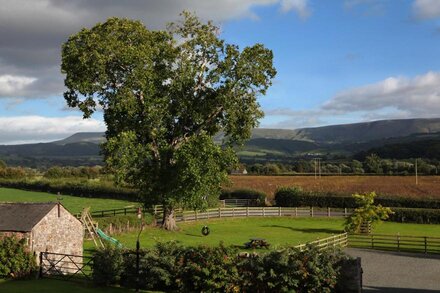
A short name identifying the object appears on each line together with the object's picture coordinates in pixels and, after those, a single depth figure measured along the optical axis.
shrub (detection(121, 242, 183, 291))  24.44
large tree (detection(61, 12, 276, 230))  41.03
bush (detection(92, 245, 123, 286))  25.62
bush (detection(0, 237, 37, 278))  27.11
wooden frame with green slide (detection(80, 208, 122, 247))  36.41
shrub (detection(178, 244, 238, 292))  23.02
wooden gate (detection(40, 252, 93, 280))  27.73
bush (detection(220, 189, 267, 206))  74.50
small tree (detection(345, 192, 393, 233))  45.53
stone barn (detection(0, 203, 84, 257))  28.11
